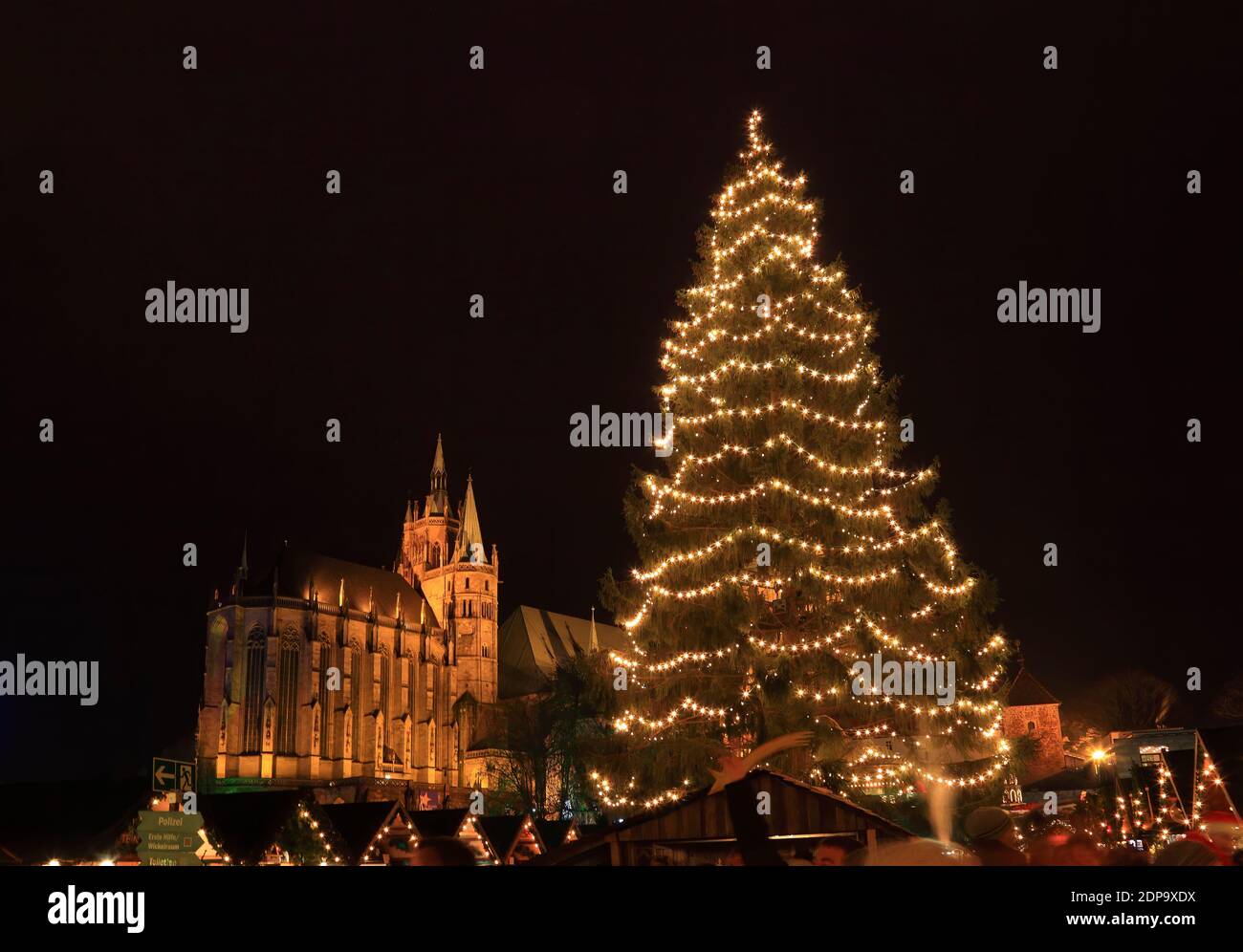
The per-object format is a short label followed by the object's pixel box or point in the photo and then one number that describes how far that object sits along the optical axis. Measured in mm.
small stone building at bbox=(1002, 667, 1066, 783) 73625
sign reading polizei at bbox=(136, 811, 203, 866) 20039
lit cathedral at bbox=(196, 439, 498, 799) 82062
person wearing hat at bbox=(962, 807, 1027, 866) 6895
